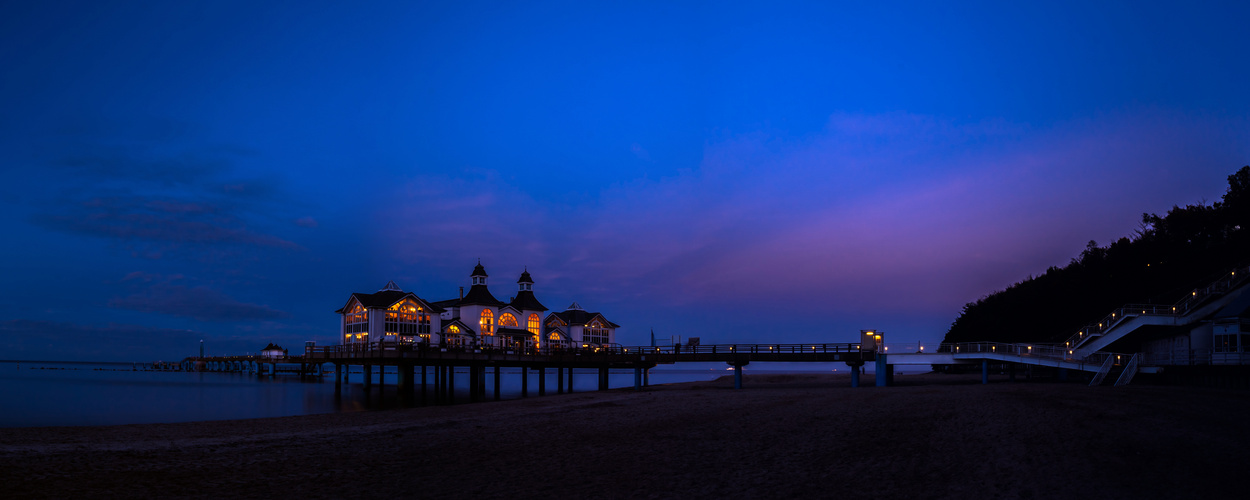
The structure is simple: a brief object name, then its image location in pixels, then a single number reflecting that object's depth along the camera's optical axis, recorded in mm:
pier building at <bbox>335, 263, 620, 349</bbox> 53125
